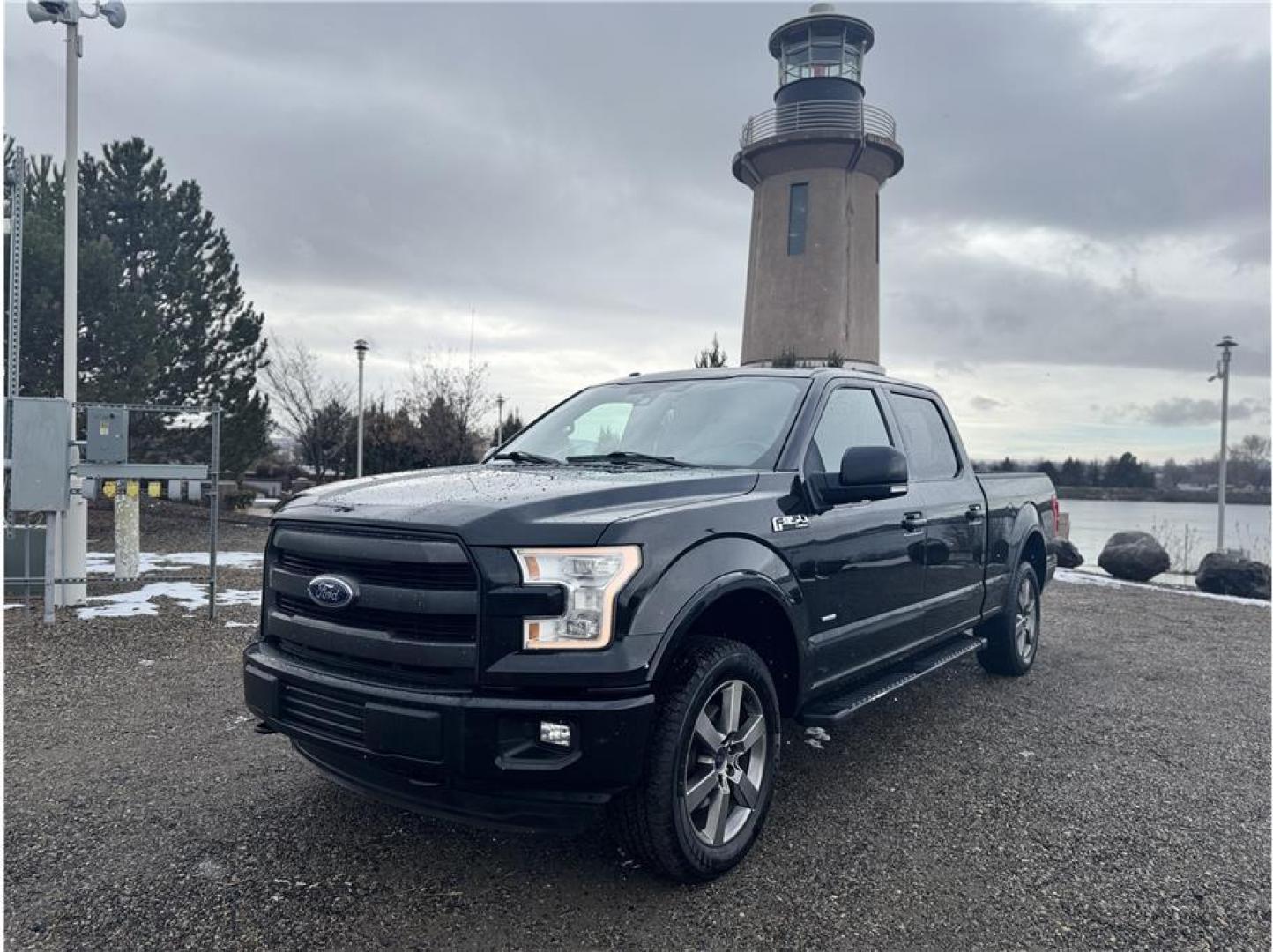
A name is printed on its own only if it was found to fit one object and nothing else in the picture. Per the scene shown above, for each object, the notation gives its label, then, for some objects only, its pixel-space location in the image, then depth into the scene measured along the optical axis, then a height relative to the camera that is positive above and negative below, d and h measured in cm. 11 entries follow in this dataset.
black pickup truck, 277 -57
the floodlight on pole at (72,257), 782 +178
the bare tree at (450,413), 2236 +115
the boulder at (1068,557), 1658 -166
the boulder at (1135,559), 1516 -152
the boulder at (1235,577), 1330 -159
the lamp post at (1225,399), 1955 +169
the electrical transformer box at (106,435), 739 +11
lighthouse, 2725 +846
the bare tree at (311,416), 2519 +109
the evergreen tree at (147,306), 1437 +261
